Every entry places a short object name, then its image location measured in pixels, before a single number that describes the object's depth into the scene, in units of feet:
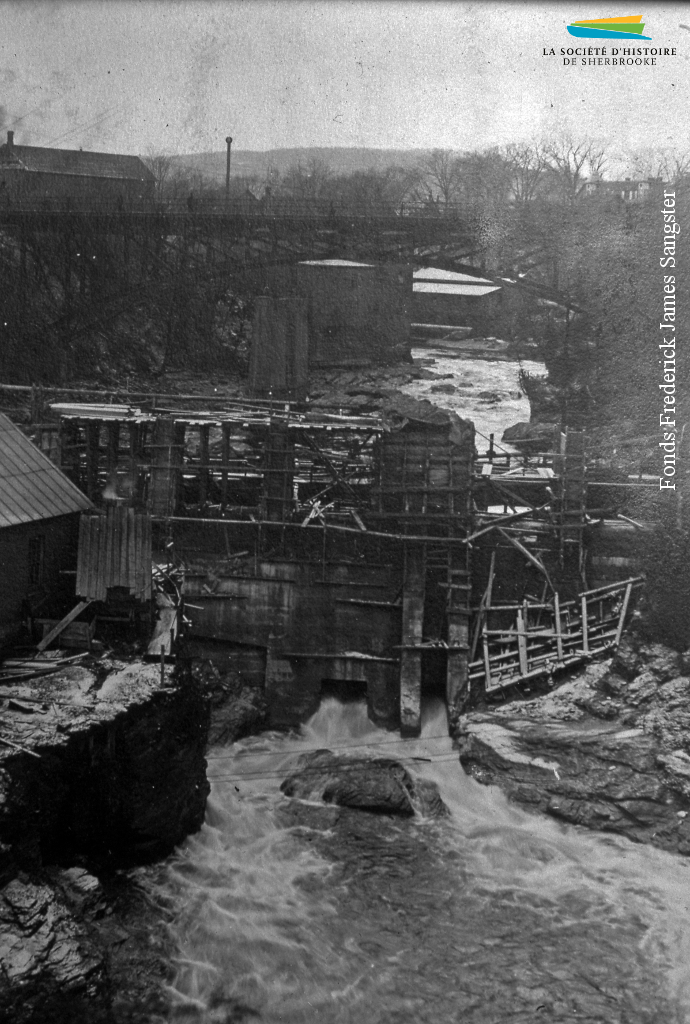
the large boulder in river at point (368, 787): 49.73
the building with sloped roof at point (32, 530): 44.75
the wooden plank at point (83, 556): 47.34
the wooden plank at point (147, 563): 47.75
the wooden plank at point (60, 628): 44.73
